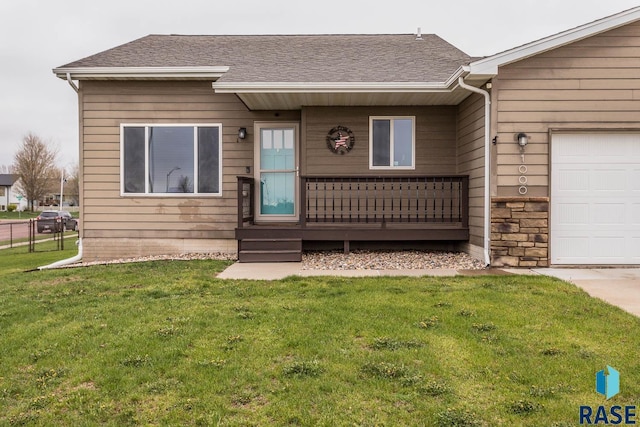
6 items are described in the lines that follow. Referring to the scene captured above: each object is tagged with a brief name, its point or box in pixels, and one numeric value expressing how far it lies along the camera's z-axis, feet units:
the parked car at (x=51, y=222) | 75.15
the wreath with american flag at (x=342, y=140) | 27.99
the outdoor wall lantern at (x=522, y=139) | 22.16
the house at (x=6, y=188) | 197.09
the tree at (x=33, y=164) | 144.36
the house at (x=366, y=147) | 22.35
